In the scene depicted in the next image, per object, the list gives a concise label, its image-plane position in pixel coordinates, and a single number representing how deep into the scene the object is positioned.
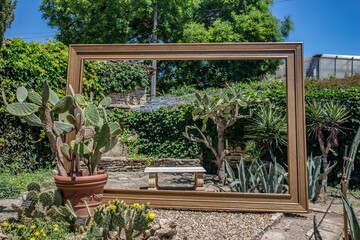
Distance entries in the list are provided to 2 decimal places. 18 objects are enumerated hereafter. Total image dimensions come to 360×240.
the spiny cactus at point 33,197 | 2.47
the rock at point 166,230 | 2.33
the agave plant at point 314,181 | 3.87
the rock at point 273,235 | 2.57
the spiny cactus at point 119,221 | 1.97
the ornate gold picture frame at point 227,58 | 3.23
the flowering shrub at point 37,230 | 2.15
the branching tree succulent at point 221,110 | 5.04
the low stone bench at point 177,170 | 4.65
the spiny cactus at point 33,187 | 2.71
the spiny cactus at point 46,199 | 2.50
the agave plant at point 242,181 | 3.74
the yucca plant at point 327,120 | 4.67
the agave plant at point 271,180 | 3.56
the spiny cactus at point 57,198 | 2.62
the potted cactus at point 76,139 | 2.59
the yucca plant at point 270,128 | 5.24
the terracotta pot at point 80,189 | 2.65
